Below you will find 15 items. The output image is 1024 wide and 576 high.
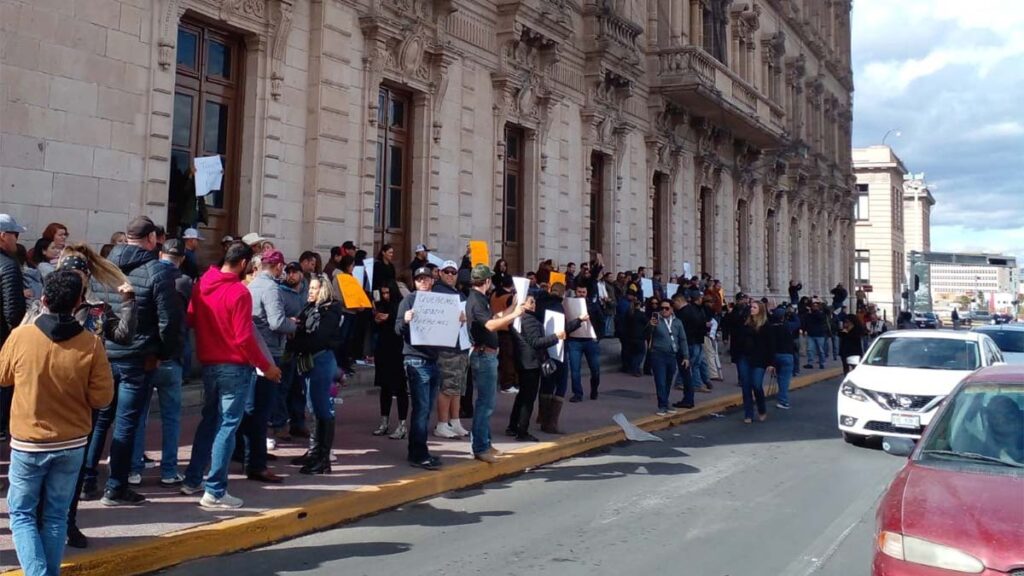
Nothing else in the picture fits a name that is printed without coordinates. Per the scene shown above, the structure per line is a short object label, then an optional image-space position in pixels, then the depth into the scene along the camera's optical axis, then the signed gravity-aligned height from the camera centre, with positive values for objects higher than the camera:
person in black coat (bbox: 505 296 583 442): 9.30 -0.16
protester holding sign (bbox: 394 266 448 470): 7.81 -0.35
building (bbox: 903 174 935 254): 97.56 +16.65
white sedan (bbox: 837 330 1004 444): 9.96 -0.40
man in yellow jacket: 4.13 -0.43
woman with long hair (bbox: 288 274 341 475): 7.21 -0.18
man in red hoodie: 6.15 -0.13
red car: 3.76 -0.76
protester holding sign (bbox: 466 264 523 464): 8.30 -0.14
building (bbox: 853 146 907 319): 74.00 +11.52
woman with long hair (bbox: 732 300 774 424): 12.47 -0.06
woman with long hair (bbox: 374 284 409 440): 9.07 -0.38
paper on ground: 10.83 -1.22
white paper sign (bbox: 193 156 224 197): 10.71 +2.17
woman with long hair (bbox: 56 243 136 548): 5.07 +0.11
